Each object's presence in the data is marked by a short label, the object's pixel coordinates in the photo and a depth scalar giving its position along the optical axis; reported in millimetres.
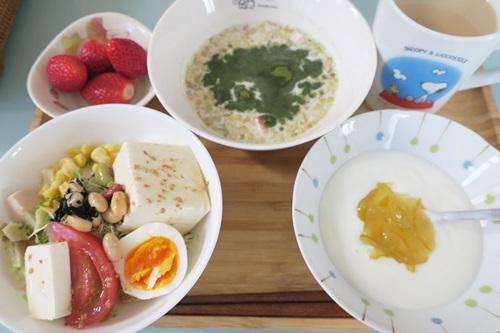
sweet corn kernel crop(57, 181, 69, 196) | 302
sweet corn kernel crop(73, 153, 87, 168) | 326
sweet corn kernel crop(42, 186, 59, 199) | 307
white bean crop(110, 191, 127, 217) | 281
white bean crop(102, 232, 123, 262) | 274
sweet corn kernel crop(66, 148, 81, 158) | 334
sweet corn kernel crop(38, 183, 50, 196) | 315
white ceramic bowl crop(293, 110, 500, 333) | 275
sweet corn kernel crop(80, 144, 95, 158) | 332
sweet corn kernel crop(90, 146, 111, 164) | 324
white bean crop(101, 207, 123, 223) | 285
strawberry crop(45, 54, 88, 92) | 378
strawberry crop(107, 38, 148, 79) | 375
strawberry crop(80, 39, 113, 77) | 389
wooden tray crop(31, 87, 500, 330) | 306
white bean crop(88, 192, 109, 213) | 280
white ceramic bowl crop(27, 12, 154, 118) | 377
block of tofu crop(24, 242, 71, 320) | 263
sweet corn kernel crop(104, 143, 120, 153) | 331
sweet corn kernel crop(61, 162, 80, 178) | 317
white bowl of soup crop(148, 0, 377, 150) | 348
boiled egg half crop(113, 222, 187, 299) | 277
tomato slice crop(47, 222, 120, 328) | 274
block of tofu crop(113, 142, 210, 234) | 283
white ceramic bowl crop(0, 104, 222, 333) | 269
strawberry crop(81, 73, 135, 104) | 379
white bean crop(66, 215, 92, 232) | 275
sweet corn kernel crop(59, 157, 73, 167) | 325
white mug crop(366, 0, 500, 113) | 296
